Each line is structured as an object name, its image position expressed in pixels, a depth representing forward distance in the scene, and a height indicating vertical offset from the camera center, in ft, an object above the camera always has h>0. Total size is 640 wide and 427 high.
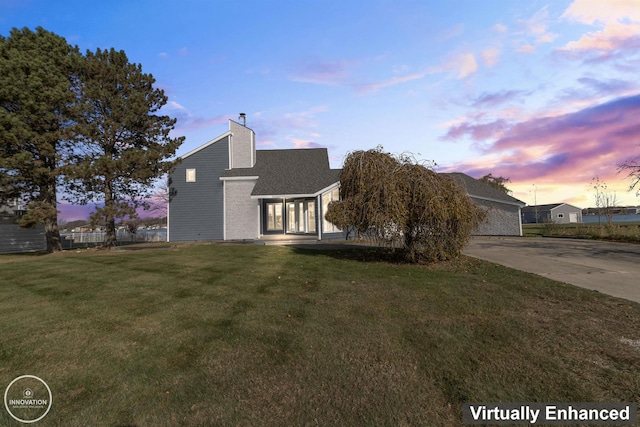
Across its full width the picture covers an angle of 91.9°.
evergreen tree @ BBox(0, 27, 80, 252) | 49.52 +19.80
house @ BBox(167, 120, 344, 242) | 69.87 +6.86
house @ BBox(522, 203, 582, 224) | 189.78 +3.93
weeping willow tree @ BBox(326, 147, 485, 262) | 31.32 +1.44
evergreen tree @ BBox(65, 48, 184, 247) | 54.03 +18.51
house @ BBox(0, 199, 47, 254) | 70.13 -0.20
